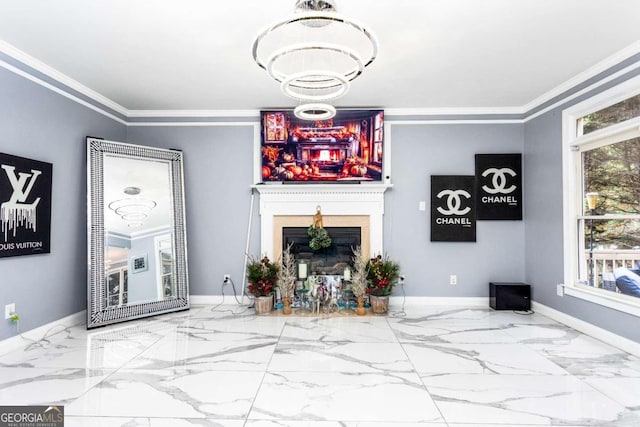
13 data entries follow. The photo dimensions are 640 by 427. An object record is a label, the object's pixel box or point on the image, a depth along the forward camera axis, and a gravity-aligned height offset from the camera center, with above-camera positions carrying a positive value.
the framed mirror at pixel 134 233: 3.85 -0.11
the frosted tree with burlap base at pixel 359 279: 4.31 -0.72
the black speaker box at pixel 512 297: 4.40 -0.94
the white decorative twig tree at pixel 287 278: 4.36 -0.70
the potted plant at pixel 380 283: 4.30 -0.74
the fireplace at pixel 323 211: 4.70 +0.14
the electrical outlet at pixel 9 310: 3.03 -0.74
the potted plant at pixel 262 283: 4.30 -0.73
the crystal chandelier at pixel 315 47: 2.06 +1.51
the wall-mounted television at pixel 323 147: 4.62 +0.98
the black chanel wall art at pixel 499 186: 4.64 +0.46
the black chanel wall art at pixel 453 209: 4.64 +0.16
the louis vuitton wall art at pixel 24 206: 2.99 +0.16
